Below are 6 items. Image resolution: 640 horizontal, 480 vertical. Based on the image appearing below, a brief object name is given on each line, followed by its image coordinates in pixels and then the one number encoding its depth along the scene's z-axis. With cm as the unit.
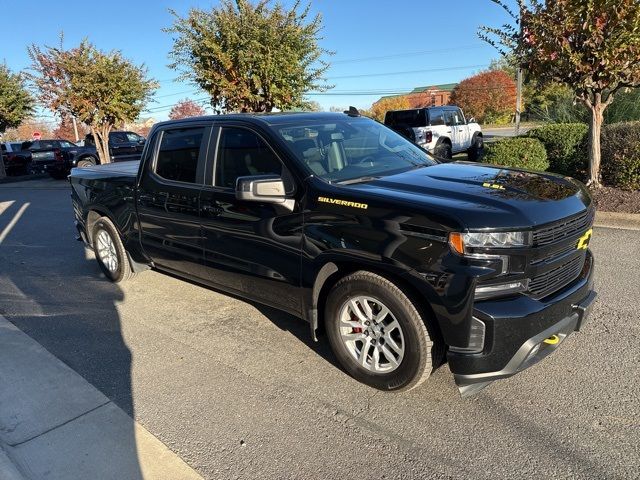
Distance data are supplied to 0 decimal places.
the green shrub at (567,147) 939
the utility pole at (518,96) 2545
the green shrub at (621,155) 804
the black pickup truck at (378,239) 275
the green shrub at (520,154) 878
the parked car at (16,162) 2591
